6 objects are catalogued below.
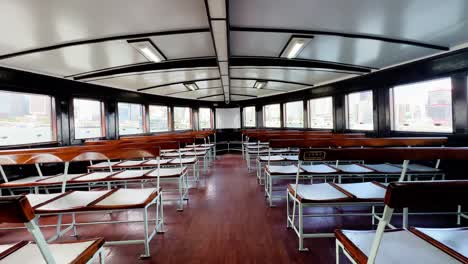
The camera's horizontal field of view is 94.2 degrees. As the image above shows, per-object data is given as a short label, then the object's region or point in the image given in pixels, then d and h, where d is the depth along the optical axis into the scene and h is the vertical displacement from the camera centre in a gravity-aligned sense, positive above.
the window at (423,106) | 3.08 +0.31
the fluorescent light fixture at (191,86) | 5.32 +1.18
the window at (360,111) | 4.37 +0.36
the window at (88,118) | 4.46 +0.35
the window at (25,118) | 3.30 +0.29
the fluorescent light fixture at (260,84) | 5.38 +1.19
